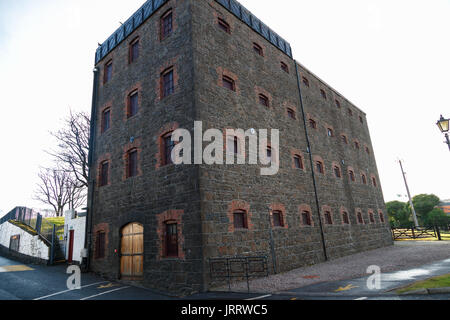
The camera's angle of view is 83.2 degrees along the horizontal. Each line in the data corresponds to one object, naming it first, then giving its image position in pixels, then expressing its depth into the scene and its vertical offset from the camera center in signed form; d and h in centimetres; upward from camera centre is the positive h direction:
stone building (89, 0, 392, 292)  971 +383
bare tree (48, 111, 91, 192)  2131 +793
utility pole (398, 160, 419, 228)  3032 +418
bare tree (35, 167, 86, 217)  3441 +666
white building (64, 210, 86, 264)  1553 +60
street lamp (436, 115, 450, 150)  945 +325
